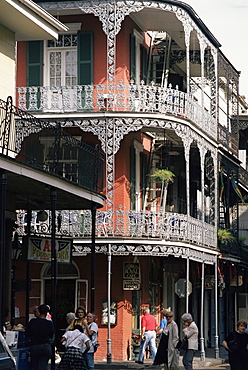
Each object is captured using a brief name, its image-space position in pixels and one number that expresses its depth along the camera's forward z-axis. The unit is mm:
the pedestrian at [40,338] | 17328
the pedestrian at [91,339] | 19753
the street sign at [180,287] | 31831
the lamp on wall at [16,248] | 25328
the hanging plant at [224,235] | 36656
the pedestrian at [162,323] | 30806
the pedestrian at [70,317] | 20298
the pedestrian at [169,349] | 22209
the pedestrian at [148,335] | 28922
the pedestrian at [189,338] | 22094
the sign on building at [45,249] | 20906
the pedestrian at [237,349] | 18719
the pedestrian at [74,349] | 17500
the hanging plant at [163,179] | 32281
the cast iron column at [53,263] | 19297
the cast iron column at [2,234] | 17016
